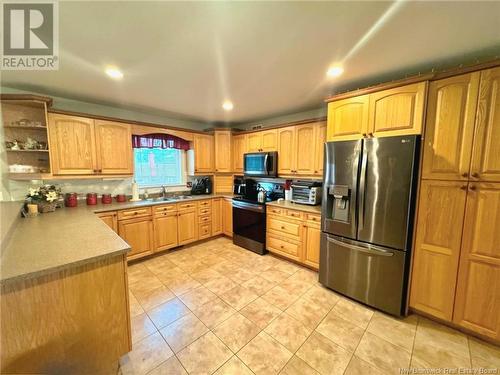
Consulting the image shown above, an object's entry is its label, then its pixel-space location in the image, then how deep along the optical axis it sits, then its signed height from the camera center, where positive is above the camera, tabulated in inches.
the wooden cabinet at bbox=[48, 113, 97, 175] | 100.4 +11.3
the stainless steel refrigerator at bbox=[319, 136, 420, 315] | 73.0 -18.3
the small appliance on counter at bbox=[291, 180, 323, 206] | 117.6 -13.5
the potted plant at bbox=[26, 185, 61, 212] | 93.6 -14.8
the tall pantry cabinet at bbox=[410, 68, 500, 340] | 62.3 -11.4
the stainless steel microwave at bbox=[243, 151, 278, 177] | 136.5 +3.4
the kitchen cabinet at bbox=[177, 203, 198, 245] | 137.5 -38.6
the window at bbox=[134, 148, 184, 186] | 141.9 +1.0
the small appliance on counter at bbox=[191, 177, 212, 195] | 163.3 -14.6
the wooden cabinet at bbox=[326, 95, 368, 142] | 83.0 +22.1
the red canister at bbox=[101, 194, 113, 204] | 122.9 -19.5
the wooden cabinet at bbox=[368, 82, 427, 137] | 71.1 +22.2
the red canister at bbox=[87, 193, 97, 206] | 116.5 -18.5
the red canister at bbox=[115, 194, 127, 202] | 129.2 -19.7
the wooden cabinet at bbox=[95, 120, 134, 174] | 114.0 +11.6
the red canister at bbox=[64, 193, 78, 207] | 111.0 -18.4
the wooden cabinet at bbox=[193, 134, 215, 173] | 156.1 +11.9
